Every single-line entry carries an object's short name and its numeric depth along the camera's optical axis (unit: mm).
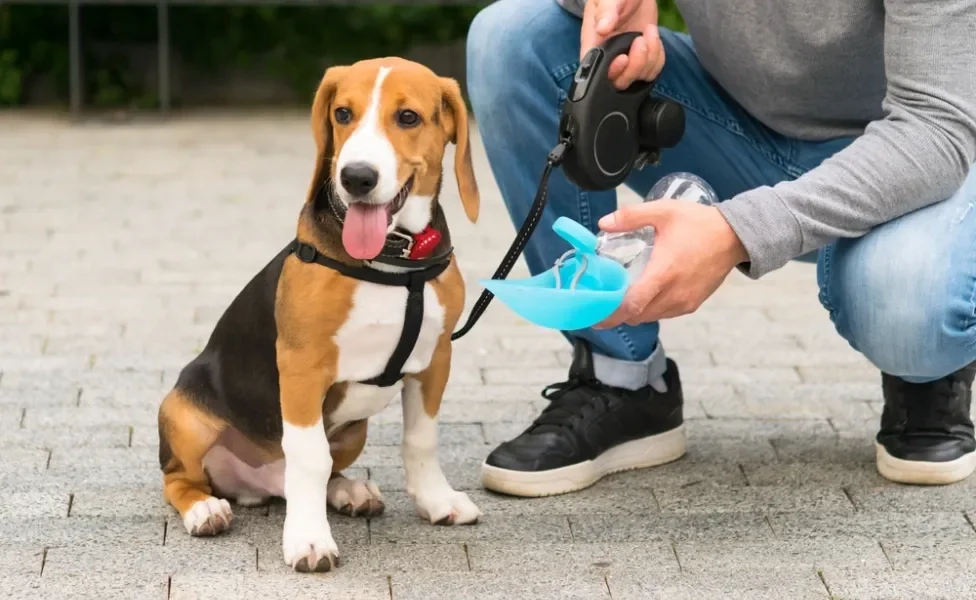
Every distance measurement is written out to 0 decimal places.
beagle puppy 4785
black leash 5066
